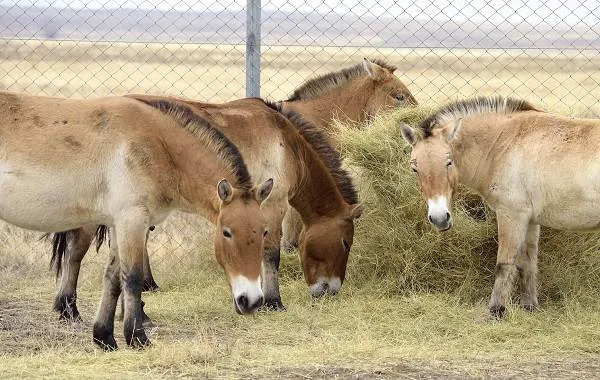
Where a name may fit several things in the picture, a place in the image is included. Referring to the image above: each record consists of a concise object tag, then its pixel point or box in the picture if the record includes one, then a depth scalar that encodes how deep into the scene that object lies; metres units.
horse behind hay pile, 17.95
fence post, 16.89
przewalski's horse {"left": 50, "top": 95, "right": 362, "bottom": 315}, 15.05
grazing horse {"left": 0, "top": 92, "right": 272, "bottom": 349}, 11.86
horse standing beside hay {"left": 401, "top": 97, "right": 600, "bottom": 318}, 13.47
